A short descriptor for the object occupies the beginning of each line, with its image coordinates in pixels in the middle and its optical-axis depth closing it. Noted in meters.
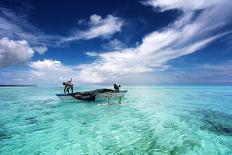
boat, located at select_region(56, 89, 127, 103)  14.87
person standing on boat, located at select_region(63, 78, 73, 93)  16.22
